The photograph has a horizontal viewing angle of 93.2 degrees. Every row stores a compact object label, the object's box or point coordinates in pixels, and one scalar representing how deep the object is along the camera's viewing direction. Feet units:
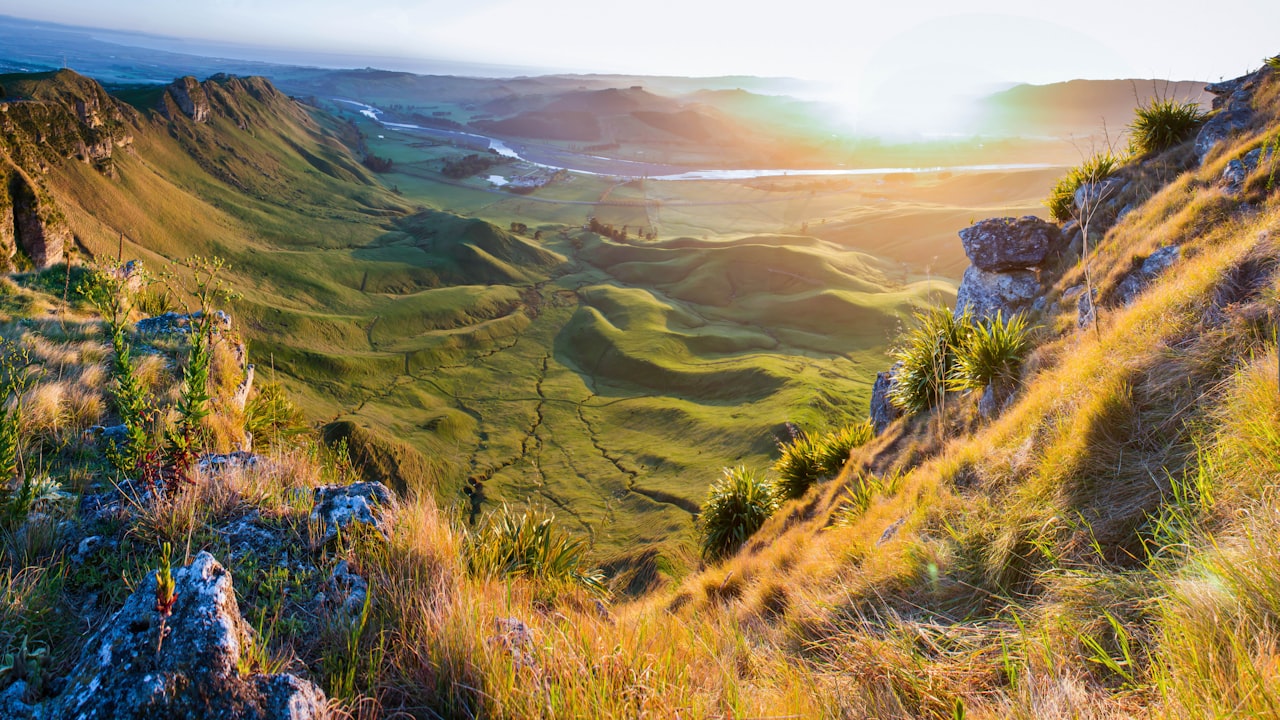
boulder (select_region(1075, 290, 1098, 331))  30.48
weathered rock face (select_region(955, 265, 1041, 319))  43.75
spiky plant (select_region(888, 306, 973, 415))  37.42
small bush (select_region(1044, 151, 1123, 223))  45.91
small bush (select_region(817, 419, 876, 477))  46.21
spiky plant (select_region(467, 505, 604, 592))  18.16
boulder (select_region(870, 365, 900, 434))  46.26
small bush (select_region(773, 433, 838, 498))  48.01
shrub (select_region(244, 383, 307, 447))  32.83
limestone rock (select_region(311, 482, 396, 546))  15.75
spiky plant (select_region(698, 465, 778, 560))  50.85
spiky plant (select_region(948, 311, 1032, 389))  31.78
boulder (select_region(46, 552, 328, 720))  9.04
